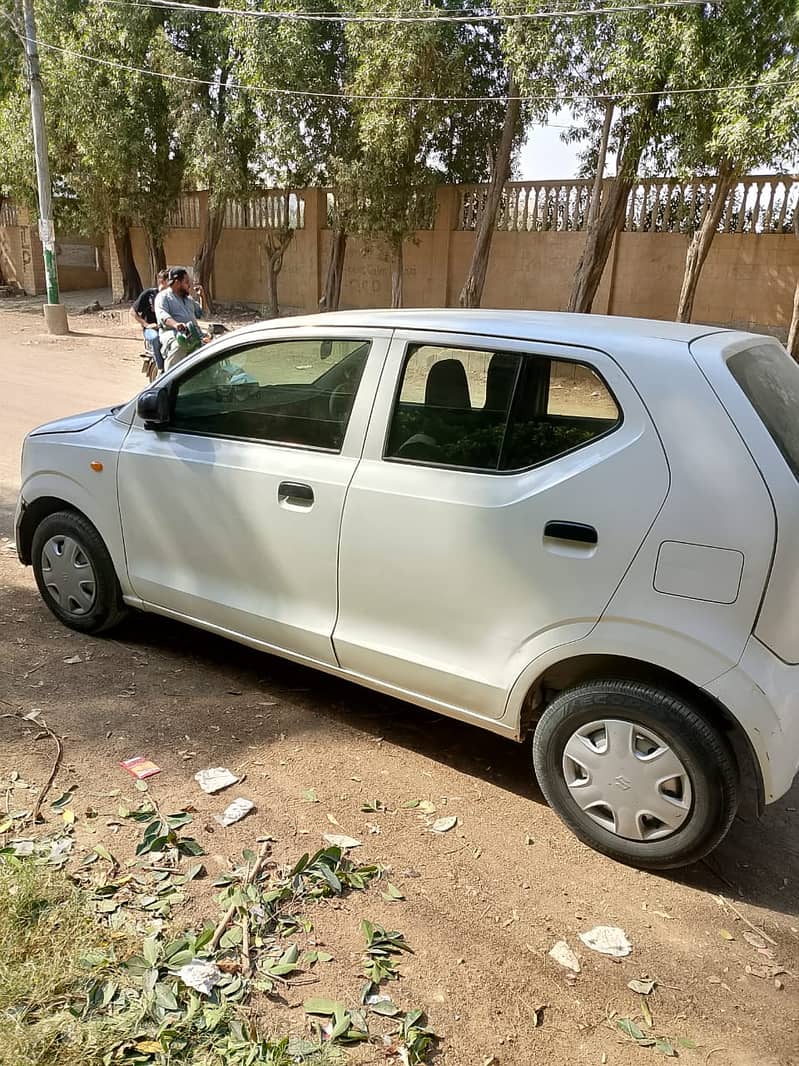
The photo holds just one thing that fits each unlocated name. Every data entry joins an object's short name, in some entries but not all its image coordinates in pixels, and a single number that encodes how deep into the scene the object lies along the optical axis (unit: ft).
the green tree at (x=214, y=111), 63.77
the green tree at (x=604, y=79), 42.24
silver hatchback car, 8.73
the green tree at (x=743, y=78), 38.09
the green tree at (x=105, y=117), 68.03
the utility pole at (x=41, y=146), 57.57
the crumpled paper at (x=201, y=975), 7.95
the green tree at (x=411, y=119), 52.54
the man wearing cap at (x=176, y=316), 29.58
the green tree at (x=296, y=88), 57.47
